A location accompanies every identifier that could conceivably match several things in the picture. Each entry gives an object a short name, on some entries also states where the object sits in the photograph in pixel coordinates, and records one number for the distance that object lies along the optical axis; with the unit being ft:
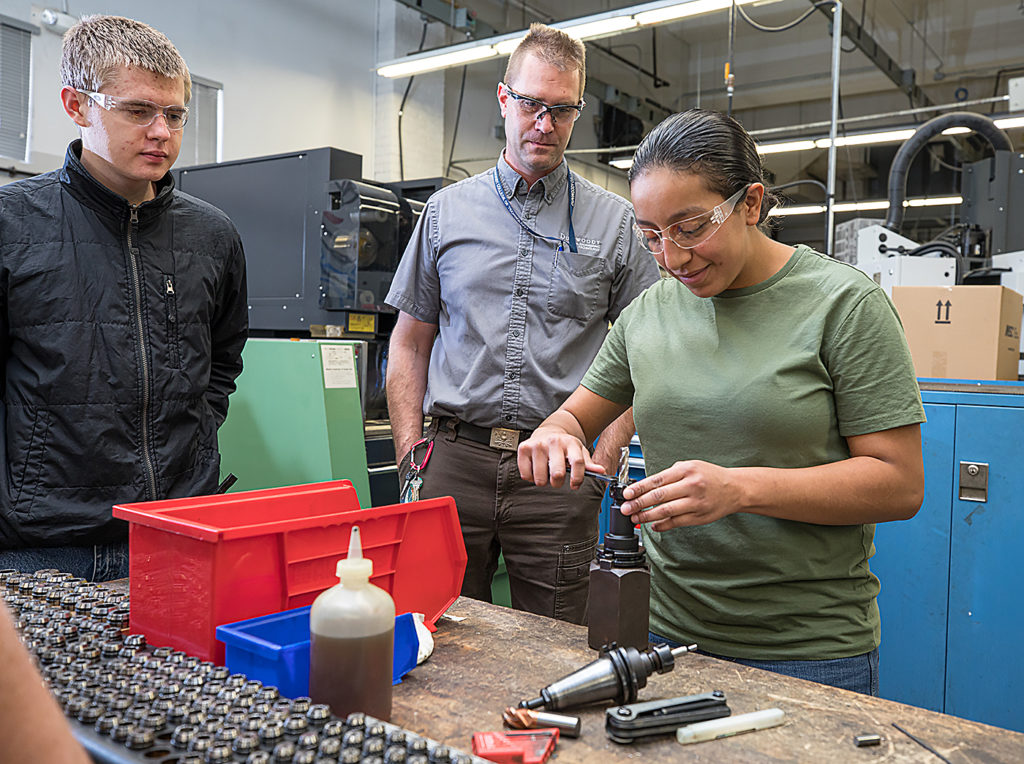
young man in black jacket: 4.60
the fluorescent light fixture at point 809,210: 26.60
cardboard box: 7.89
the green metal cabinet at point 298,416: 7.29
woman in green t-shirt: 3.46
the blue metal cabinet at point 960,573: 7.16
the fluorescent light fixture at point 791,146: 21.62
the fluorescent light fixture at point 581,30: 13.39
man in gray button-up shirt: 5.50
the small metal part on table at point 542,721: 2.75
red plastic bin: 3.10
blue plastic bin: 2.83
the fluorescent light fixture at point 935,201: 26.50
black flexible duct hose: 10.15
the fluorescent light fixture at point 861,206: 28.50
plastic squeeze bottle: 2.68
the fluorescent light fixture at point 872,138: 20.81
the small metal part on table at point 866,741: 2.72
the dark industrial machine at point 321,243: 8.42
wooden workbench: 2.68
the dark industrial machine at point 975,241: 9.21
